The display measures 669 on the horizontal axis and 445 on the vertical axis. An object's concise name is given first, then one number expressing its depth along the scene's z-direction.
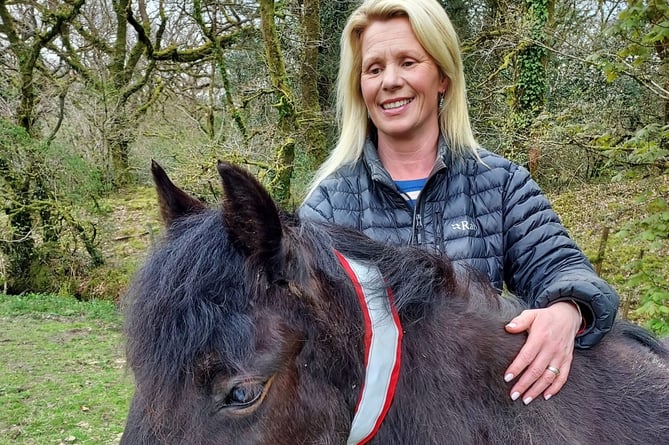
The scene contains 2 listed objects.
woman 2.20
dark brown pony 1.28
